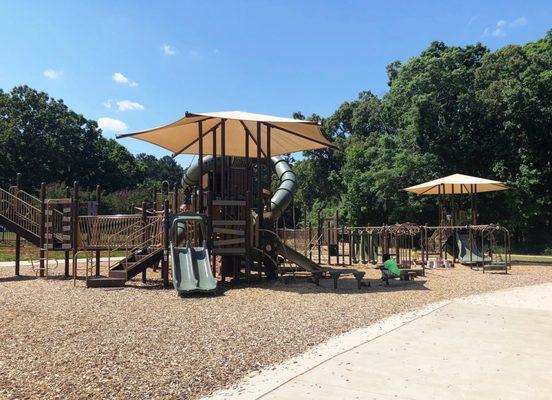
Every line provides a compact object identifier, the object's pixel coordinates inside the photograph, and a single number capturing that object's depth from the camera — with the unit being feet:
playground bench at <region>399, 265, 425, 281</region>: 46.29
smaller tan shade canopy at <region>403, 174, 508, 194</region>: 68.57
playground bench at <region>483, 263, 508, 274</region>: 56.29
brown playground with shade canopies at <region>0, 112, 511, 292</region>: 42.80
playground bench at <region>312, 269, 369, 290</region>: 40.81
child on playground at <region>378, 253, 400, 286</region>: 43.96
